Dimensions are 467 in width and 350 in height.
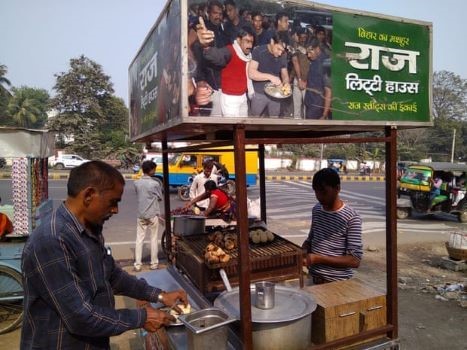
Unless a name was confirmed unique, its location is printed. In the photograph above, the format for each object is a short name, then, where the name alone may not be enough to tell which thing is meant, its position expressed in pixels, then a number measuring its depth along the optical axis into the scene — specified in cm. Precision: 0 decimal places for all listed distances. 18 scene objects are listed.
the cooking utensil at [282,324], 183
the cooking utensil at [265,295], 198
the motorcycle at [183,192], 1376
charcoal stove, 242
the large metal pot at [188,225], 467
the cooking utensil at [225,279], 229
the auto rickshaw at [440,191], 1142
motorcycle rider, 744
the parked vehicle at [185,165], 1555
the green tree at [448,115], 4912
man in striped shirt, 273
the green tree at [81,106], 3294
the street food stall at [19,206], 416
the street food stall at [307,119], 173
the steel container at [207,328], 171
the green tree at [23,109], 3928
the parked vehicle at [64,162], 3009
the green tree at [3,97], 3740
